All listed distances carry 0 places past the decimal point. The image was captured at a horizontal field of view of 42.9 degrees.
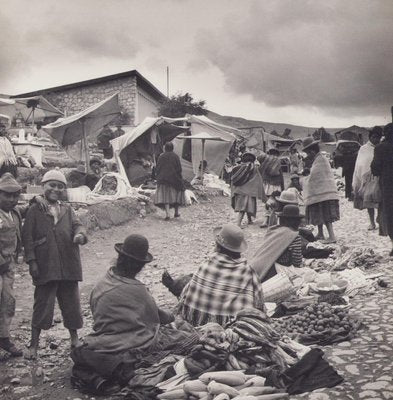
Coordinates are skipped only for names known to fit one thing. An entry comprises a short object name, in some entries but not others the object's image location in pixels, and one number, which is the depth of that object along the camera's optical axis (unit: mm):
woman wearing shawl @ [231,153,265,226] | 10359
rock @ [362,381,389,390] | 3074
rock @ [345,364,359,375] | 3330
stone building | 24125
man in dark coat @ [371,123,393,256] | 6301
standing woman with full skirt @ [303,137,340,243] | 7750
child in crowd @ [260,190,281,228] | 8625
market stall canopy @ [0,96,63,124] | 17797
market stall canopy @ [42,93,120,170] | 13969
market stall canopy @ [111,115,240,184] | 15484
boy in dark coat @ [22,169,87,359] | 4145
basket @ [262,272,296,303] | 4941
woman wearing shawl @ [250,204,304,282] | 5270
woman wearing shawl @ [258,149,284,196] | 10992
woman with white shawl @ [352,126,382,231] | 7809
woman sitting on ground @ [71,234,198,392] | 3465
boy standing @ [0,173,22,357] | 4074
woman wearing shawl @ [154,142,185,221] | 11164
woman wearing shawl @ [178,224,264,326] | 4094
